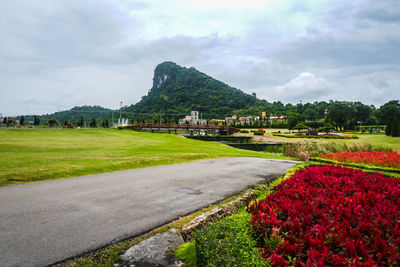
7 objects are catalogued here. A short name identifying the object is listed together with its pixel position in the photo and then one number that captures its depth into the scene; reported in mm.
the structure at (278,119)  136750
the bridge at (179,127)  64350
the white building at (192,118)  146638
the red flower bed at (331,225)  2935
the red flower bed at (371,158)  11462
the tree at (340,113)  87688
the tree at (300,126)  65450
